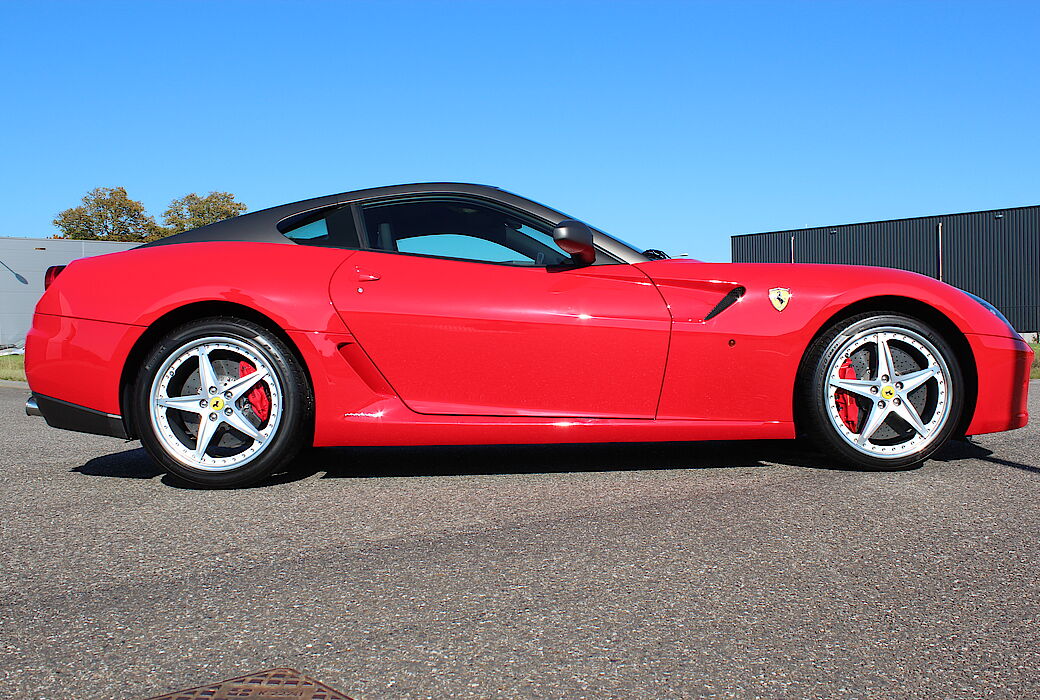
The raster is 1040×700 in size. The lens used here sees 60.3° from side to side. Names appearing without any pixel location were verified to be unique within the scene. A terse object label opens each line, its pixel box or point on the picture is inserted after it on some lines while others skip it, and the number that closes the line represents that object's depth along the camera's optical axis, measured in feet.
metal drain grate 5.54
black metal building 128.67
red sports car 12.60
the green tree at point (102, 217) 187.11
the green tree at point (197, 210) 187.83
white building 109.09
